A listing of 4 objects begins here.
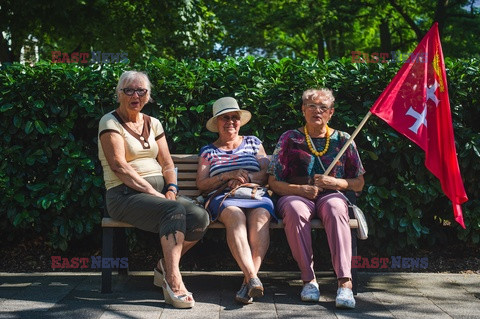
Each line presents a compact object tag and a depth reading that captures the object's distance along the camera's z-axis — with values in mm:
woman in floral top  4836
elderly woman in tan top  4664
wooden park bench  4945
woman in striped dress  4738
